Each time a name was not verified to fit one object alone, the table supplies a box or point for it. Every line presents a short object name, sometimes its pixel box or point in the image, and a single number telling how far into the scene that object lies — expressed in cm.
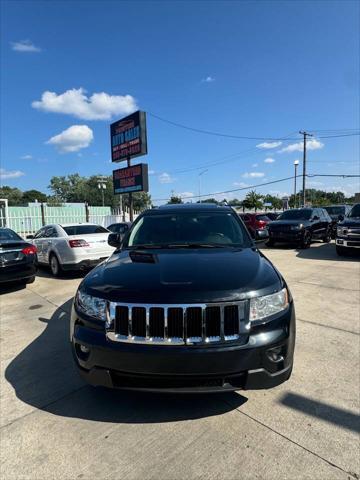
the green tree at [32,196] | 10256
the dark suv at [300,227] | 1311
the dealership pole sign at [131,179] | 1875
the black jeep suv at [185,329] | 216
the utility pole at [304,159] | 3825
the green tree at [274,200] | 8669
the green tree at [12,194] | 8888
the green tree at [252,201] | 5650
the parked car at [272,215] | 2409
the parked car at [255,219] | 1791
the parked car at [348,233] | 1009
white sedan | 820
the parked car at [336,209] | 2102
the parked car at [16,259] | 672
